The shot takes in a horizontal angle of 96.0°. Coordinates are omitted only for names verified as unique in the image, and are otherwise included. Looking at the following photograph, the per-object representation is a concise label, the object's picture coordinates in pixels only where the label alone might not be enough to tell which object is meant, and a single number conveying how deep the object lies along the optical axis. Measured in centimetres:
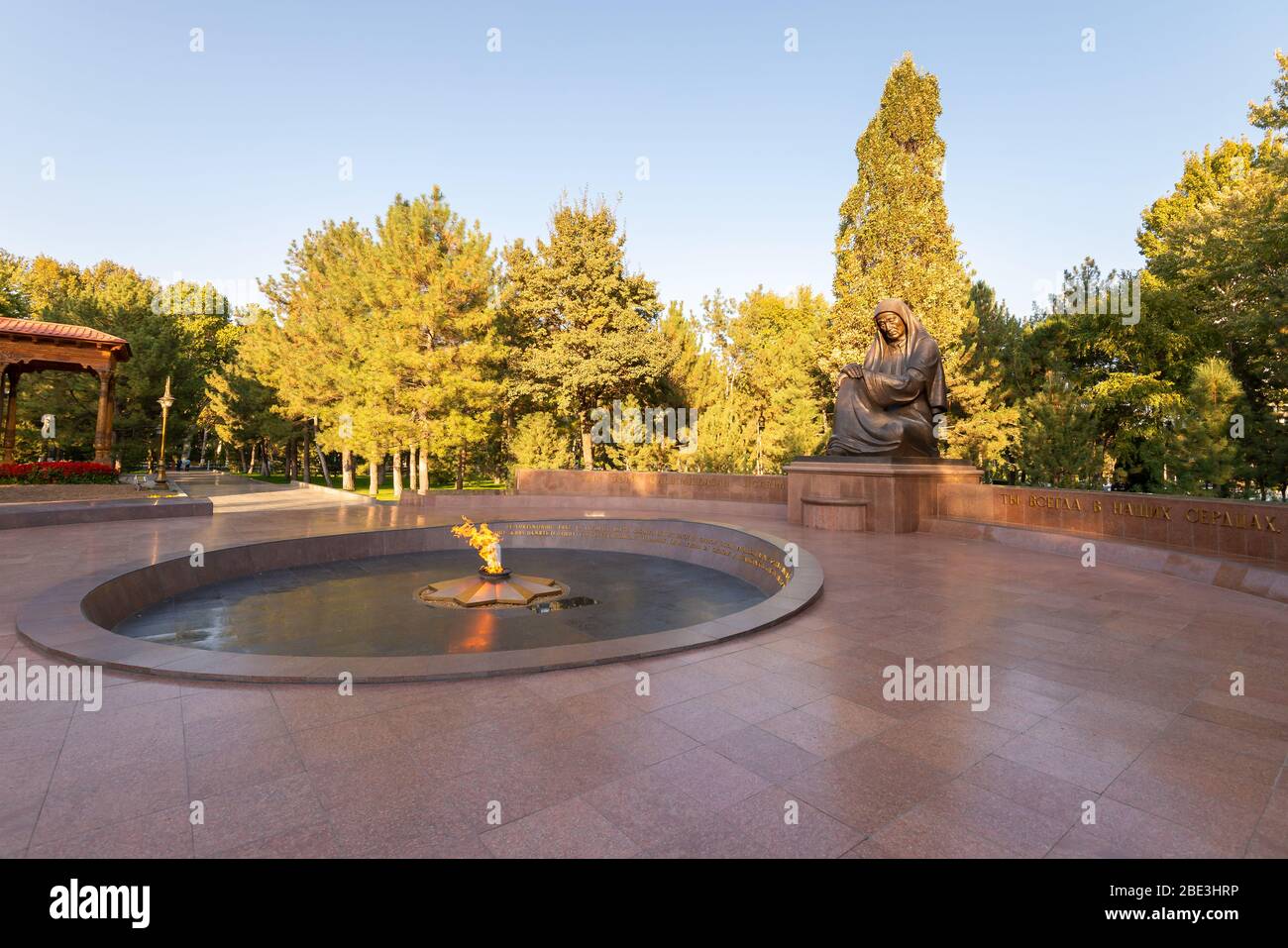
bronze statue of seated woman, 1416
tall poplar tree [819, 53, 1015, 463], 2705
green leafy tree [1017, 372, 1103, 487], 2002
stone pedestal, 1376
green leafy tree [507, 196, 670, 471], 2608
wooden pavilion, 2039
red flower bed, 1880
